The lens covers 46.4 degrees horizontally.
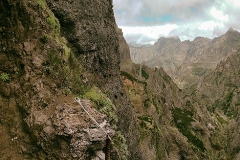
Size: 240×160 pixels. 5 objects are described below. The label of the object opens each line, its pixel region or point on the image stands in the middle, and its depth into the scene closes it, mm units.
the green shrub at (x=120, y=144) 12891
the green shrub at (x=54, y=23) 12898
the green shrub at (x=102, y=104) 11766
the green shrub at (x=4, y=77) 10562
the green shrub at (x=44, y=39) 11451
